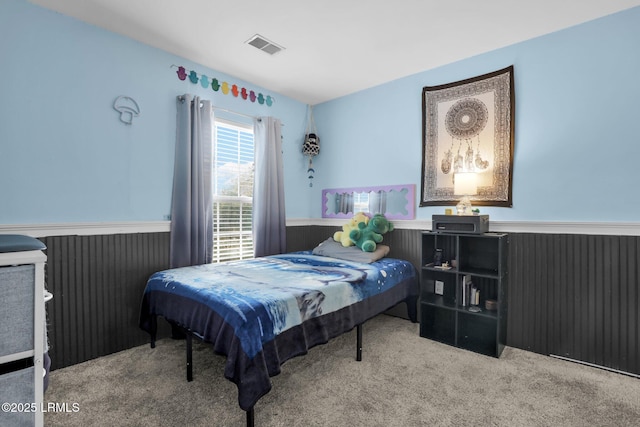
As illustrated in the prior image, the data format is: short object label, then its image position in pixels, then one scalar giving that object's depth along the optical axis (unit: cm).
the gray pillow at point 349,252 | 315
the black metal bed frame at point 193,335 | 155
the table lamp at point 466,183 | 265
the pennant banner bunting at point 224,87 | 295
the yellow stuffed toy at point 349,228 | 339
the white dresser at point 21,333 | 107
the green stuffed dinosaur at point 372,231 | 334
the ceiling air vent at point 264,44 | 263
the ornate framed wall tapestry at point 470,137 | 278
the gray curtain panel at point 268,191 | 351
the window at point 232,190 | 328
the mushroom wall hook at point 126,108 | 254
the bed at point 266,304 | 160
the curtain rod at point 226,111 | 289
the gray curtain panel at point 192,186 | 285
